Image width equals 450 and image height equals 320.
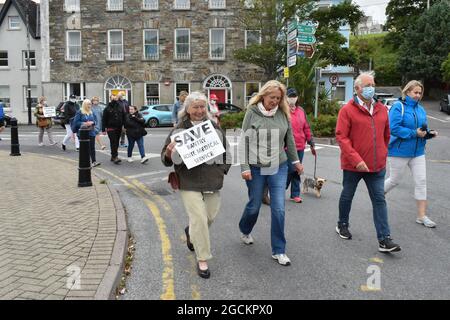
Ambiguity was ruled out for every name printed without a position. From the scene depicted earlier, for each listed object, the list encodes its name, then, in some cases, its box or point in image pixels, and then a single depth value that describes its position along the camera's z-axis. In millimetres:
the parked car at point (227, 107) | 30612
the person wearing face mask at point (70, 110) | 14369
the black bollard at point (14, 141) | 13281
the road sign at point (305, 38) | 17770
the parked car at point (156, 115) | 28859
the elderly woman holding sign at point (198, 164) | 4547
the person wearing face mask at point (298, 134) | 7645
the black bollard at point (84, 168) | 8805
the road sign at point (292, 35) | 17755
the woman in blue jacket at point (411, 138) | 6129
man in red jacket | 5203
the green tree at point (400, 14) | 51906
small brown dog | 8086
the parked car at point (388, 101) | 30428
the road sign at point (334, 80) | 24019
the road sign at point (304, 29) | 17828
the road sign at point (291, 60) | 18306
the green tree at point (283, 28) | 29688
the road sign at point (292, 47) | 17891
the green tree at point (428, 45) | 42812
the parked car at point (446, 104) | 35062
